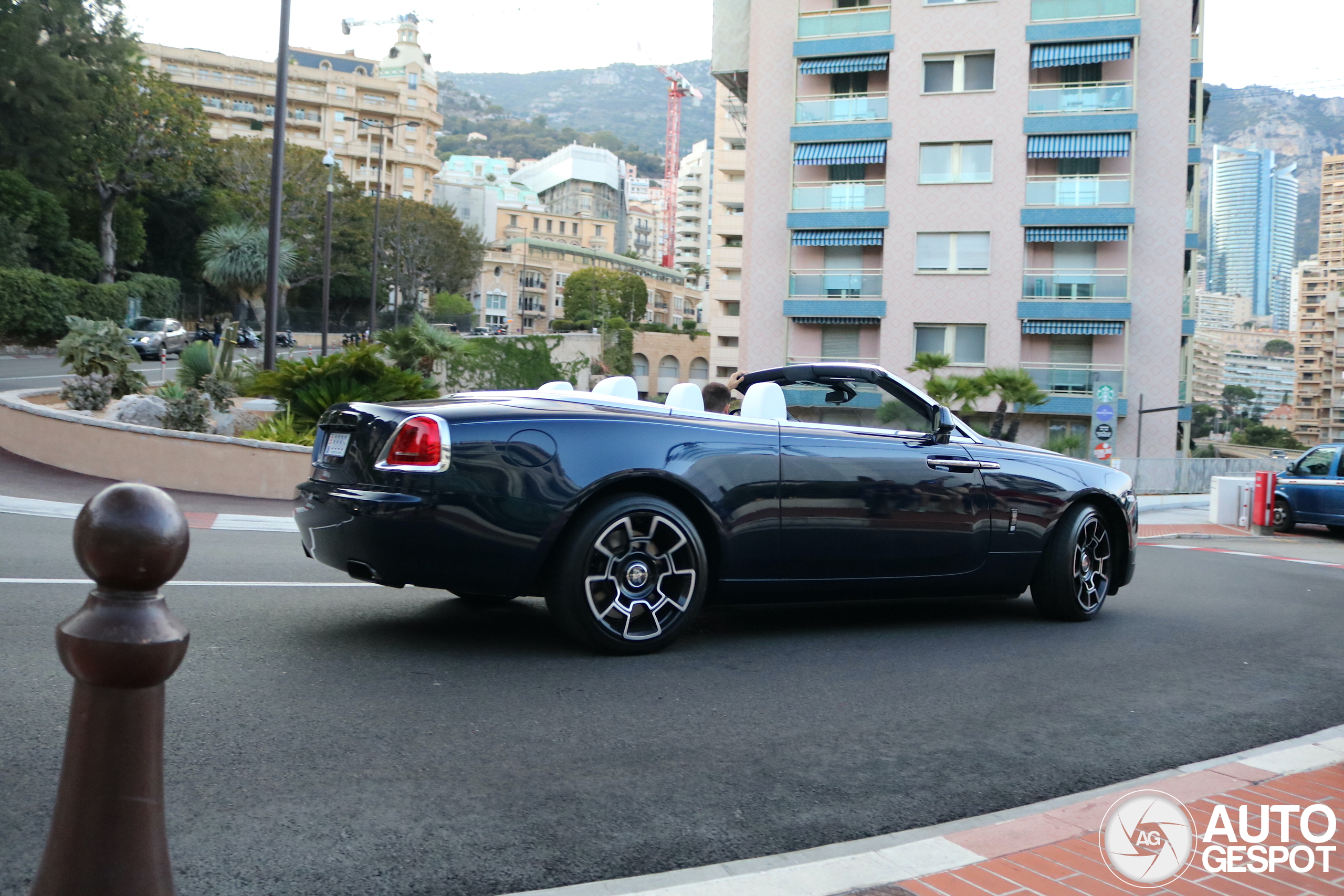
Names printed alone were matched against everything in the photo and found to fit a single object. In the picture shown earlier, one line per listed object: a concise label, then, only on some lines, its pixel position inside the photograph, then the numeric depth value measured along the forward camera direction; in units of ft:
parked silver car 142.61
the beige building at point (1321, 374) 517.55
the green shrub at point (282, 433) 47.21
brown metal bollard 6.51
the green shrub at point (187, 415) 48.21
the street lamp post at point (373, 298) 172.11
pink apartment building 145.79
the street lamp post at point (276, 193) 60.85
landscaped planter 44.21
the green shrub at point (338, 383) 48.91
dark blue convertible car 16.16
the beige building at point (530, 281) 478.55
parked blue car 66.39
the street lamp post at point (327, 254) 128.26
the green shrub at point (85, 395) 54.03
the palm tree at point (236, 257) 169.68
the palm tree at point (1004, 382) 133.59
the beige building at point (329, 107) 357.61
